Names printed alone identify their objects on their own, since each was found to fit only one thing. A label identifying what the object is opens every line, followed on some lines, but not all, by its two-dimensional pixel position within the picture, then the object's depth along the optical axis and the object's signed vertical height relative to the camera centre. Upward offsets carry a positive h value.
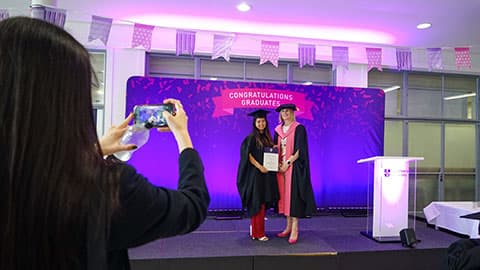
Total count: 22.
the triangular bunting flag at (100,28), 3.83 +1.31
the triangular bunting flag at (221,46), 4.44 +1.31
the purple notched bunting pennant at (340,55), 4.72 +1.30
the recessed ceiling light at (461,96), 6.47 +1.03
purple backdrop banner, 5.20 +0.24
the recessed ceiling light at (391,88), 6.28 +1.11
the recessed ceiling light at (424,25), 5.05 +1.90
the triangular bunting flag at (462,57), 4.55 +1.27
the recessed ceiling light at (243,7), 4.47 +1.89
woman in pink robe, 3.83 -0.35
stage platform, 3.20 -1.16
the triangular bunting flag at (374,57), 4.68 +1.28
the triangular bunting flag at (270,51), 4.55 +1.28
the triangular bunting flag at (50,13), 2.74 +1.16
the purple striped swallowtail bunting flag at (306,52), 4.75 +1.33
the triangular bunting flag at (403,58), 4.67 +1.27
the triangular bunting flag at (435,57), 4.59 +1.26
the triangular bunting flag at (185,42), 4.44 +1.35
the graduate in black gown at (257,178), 3.82 -0.43
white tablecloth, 4.11 -0.96
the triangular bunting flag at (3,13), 3.50 +1.34
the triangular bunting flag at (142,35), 4.16 +1.35
